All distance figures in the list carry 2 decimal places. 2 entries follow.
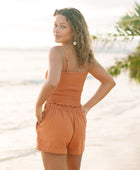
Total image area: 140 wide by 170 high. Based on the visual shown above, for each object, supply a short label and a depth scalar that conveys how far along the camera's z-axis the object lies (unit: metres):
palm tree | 6.10
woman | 2.14
